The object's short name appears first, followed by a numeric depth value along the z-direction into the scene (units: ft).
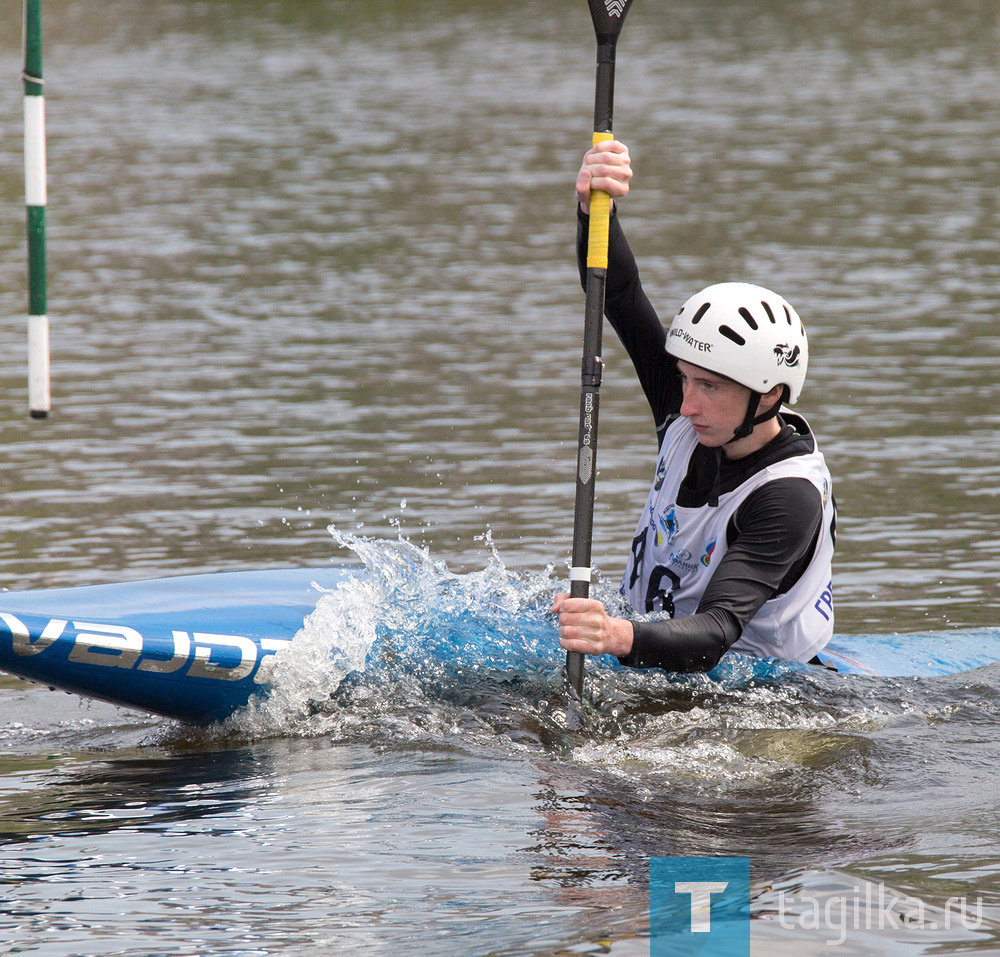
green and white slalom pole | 54.65
